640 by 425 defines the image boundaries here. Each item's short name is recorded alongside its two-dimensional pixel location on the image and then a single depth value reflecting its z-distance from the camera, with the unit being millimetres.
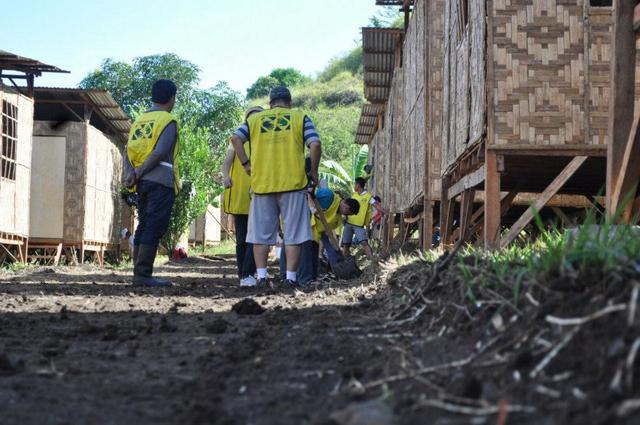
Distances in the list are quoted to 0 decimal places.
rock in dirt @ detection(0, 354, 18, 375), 3172
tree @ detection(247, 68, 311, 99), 94062
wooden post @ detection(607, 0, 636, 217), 5773
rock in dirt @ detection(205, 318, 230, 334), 4332
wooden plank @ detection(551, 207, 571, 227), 11164
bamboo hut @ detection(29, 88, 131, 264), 19000
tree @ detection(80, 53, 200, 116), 48438
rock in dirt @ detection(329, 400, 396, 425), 2158
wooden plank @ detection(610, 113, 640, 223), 5469
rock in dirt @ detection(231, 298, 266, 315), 5246
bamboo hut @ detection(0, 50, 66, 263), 15273
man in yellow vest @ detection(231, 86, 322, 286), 7953
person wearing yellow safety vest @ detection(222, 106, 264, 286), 9039
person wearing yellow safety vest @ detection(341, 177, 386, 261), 13891
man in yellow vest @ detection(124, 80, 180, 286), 7941
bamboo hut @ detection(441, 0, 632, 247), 7914
